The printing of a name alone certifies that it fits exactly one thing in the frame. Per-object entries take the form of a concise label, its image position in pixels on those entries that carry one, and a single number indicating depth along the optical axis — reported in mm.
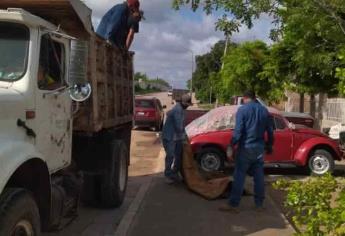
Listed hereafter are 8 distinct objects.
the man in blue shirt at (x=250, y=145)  9711
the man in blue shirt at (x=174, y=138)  12336
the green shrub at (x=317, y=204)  4978
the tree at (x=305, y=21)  8079
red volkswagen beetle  14867
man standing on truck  10229
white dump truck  5367
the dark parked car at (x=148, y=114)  32969
